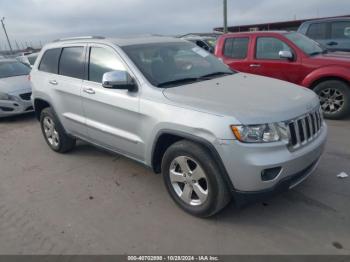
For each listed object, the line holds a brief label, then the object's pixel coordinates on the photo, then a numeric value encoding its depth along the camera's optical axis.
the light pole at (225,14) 17.67
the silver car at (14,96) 7.28
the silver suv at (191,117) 2.55
